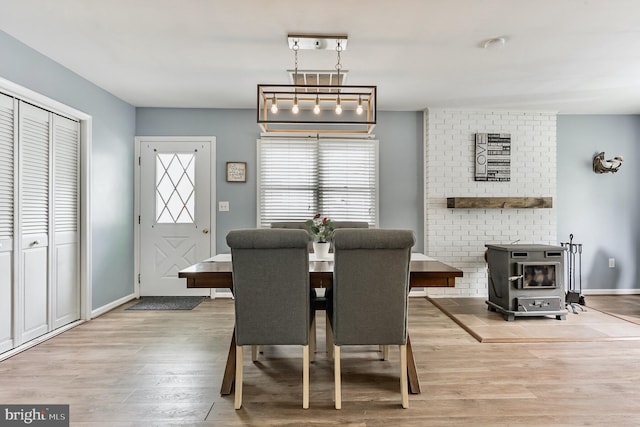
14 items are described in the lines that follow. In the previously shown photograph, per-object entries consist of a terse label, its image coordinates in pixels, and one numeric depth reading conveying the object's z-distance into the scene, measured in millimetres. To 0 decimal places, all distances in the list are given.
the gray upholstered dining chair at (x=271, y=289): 1922
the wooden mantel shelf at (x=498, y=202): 4562
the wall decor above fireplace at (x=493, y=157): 4703
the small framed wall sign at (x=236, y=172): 4680
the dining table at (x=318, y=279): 2143
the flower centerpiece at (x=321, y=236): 2777
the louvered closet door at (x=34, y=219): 2934
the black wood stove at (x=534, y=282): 3666
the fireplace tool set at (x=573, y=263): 4578
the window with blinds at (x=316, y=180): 4707
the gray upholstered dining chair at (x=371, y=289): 1940
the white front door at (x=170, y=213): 4656
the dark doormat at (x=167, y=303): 4168
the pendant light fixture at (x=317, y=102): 2689
